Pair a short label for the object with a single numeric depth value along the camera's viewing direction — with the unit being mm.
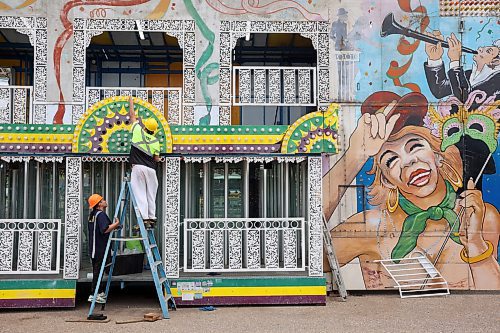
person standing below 8641
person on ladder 8789
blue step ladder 8423
